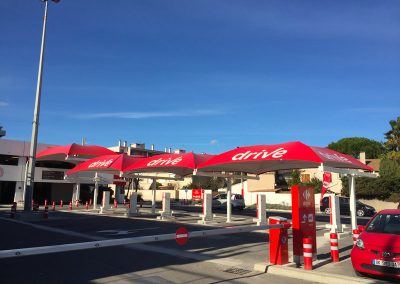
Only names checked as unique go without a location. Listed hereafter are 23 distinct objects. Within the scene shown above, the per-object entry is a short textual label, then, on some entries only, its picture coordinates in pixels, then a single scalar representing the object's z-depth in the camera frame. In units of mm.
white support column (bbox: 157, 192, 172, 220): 24800
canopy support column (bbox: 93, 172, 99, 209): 31819
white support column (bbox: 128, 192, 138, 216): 27656
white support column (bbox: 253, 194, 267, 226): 20516
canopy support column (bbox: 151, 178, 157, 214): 29250
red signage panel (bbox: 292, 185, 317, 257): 10250
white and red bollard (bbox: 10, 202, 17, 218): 25106
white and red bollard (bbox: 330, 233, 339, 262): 10480
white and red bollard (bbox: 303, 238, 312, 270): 9320
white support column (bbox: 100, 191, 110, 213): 30828
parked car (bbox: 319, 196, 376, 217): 34750
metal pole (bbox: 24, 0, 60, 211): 24188
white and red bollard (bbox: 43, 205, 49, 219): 24641
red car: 8312
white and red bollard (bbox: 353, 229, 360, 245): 11169
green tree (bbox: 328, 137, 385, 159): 77188
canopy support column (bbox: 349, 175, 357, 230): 16406
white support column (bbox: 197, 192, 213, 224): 22188
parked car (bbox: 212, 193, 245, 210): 40906
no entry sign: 8170
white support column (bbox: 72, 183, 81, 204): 43188
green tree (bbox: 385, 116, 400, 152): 56906
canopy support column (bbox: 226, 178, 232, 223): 22625
